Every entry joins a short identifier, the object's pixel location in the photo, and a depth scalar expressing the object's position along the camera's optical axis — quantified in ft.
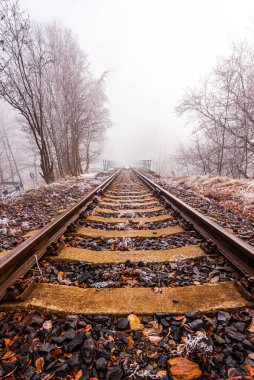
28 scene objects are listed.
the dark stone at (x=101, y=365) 3.72
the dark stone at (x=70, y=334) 4.29
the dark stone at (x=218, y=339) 4.16
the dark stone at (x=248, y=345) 4.05
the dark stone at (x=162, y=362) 3.79
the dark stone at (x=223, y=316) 4.68
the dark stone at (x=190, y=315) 4.82
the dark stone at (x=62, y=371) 3.63
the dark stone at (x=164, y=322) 4.66
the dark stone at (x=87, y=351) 3.87
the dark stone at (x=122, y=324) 4.61
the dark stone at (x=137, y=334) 4.35
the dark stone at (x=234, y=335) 4.19
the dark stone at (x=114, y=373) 3.57
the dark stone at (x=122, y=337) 4.27
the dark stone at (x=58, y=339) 4.22
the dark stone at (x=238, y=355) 3.85
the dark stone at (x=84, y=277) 6.48
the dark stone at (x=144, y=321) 4.79
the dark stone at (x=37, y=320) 4.71
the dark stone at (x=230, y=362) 3.71
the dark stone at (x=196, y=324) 4.54
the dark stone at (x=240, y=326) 4.43
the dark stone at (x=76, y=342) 4.11
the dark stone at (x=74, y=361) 3.79
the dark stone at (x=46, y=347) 4.04
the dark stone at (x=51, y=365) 3.72
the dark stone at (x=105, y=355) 3.91
